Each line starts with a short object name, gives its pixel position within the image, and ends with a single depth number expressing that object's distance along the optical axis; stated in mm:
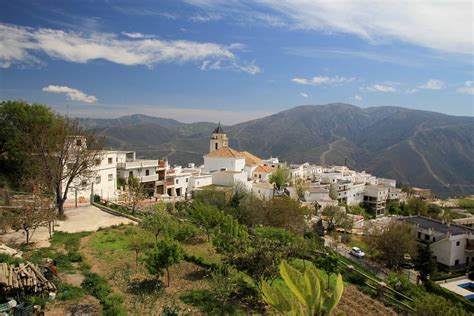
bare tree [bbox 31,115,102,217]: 21656
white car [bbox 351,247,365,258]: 27933
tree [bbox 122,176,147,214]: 24000
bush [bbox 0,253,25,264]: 11773
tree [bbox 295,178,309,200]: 46594
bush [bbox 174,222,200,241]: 17547
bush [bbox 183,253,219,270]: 14610
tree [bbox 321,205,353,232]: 38062
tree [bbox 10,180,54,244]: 14859
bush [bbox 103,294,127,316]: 9666
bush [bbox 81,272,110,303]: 11062
